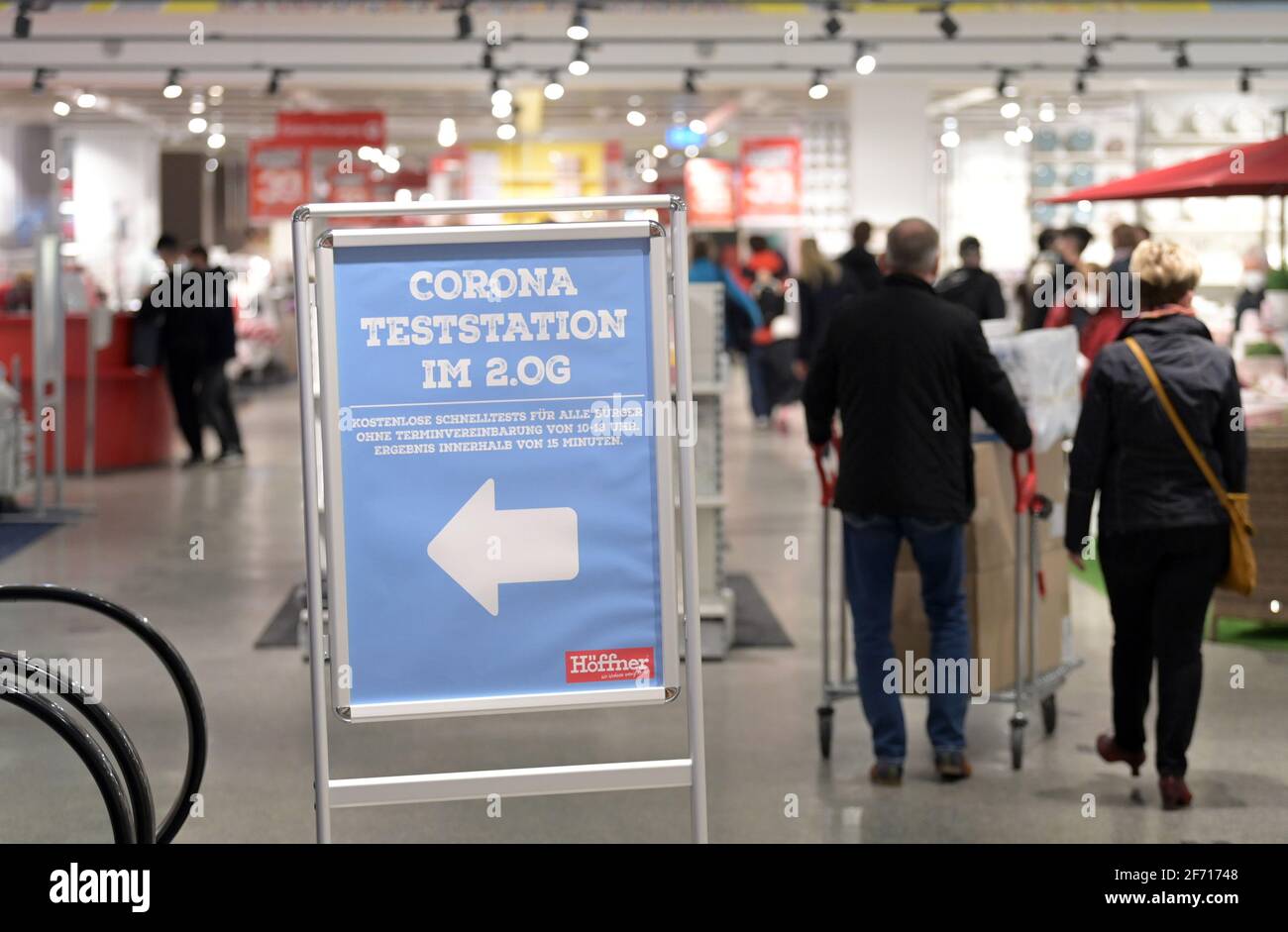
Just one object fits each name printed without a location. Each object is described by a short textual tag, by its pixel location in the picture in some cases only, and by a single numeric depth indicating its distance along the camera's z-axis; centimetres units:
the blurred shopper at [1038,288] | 1083
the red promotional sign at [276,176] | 1831
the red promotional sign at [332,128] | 1822
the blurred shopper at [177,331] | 1325
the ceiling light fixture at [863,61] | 1461
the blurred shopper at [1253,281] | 1250
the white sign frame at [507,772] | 321
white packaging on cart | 547
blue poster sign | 323
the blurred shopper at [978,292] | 1128
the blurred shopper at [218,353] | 1337
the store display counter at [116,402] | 1276
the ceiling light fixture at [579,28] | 1328
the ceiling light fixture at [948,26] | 1427
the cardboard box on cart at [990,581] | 549
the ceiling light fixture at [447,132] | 1994
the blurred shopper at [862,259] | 1130
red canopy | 685
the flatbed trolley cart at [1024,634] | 539
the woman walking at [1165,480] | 476
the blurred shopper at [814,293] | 1423
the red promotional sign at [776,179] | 2020
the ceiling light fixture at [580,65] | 1451
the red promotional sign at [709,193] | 2188
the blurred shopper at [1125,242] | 872
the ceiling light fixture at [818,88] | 1567
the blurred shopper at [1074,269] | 1015
